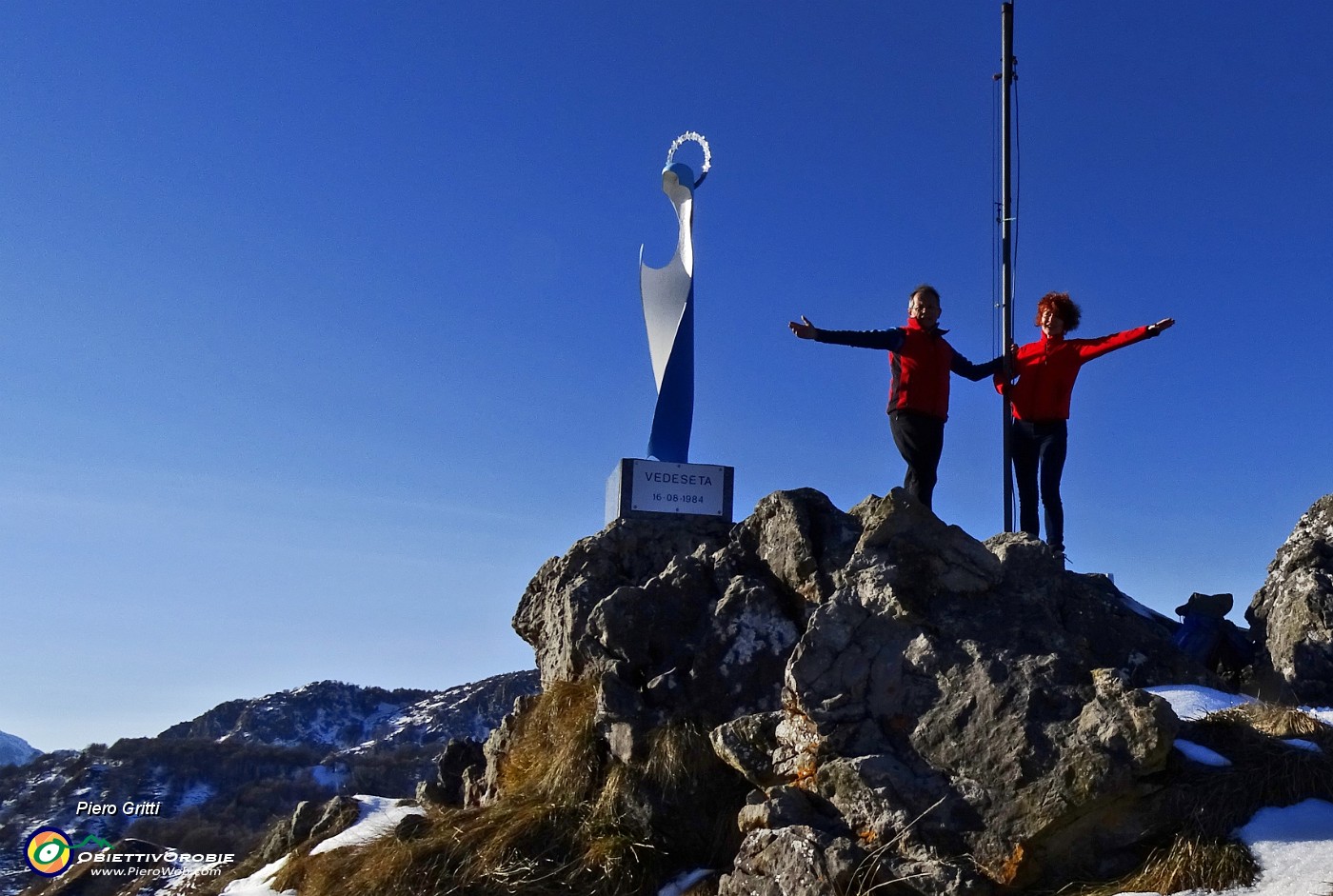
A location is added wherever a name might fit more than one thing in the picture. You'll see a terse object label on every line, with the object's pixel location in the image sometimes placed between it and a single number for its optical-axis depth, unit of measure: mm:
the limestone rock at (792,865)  5266
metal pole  9953
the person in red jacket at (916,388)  8312
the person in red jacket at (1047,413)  8289
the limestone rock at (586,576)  8648
